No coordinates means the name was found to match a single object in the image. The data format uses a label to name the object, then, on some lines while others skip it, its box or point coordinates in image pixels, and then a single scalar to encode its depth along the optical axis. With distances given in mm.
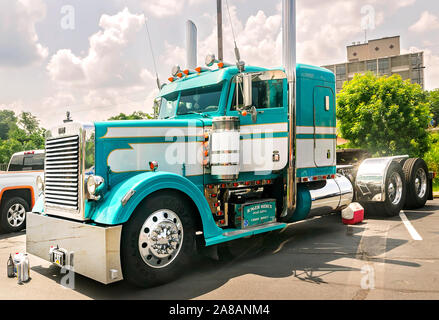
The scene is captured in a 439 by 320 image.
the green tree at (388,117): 16250
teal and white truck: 4500
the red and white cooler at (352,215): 8578
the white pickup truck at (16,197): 8801
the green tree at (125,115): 50375
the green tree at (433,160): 16352
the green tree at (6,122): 77406
